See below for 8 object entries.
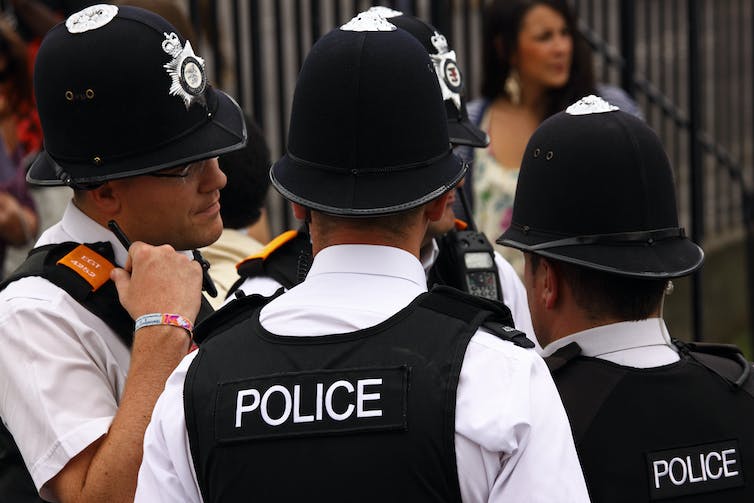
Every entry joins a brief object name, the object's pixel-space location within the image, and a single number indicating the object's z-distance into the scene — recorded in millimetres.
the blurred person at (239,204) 6934
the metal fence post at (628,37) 10914
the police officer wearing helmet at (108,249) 4645
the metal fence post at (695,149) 10727
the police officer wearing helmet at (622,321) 4473
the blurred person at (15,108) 9961
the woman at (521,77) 9828
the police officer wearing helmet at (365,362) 3822
